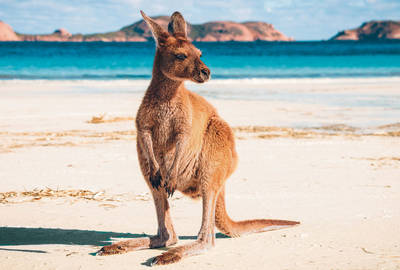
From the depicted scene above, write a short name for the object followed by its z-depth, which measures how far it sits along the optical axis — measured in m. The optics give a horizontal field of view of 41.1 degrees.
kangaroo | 3.26
